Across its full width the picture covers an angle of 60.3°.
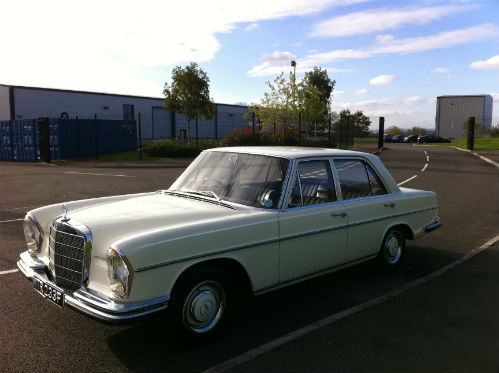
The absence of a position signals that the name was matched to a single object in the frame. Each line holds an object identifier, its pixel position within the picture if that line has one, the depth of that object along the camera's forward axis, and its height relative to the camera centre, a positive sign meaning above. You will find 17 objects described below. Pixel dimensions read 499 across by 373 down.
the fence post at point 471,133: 36.00 +0.15
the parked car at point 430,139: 60.47 -0.61
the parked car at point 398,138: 68.00 -0.54
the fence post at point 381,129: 40.81 +0.53
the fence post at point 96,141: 26.84 -0.48
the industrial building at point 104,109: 36.59 +2.40
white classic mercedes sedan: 3.10 -0.84
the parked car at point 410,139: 65.73 -0.67
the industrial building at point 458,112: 72.38 +3.94
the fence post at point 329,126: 30.74 +0.60
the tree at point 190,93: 32.72 +3.10
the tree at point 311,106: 33.88 +2.32
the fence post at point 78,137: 27.06 -0.21
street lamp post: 35.75 +5.83
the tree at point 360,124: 71.00 +1.80
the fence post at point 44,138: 25.22 -0.26
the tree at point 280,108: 33.06 +2.06
